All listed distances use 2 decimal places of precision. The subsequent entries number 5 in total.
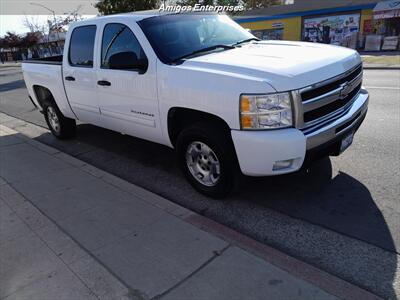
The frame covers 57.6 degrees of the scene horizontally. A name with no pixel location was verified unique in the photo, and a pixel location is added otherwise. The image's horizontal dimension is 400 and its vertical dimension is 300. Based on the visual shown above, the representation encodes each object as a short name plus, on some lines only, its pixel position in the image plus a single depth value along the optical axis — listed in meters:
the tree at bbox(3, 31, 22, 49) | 71.75
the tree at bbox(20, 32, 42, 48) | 68.44
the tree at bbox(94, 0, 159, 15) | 23.73
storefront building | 25.91
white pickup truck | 3.23
